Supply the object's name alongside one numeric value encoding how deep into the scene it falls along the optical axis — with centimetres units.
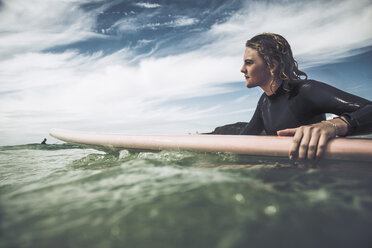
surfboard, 159
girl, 158
